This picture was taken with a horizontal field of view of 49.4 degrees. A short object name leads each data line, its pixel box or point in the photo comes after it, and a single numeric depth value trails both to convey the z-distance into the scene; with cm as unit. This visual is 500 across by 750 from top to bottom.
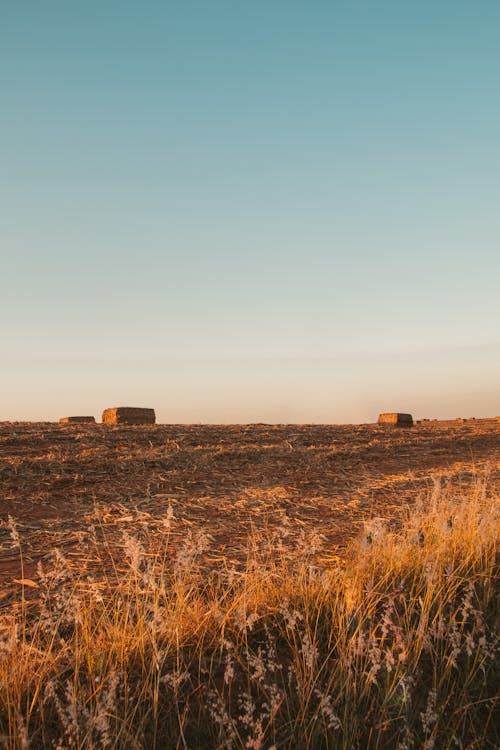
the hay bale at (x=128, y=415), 1738
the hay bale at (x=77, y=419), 1907
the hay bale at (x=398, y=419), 2231
